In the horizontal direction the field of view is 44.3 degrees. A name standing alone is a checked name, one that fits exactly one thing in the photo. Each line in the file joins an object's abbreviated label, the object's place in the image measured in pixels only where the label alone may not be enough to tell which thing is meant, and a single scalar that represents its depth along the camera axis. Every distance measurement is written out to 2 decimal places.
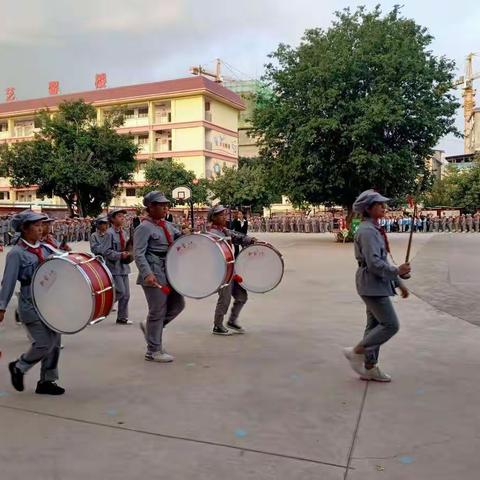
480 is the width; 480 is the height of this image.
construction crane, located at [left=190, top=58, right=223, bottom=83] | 95.19
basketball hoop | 38.19
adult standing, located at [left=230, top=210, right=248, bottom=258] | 15.43
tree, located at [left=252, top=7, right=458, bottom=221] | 24.53
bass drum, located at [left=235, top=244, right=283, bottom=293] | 7.56
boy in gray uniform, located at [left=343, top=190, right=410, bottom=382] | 5.13
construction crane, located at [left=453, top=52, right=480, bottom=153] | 134.75
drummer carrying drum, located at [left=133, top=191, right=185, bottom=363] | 6.06
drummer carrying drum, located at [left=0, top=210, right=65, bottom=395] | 4.77
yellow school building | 54.22
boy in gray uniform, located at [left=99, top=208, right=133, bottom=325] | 8.28
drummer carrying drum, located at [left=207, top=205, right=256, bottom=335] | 7.42
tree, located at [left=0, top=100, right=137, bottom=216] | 35.28
